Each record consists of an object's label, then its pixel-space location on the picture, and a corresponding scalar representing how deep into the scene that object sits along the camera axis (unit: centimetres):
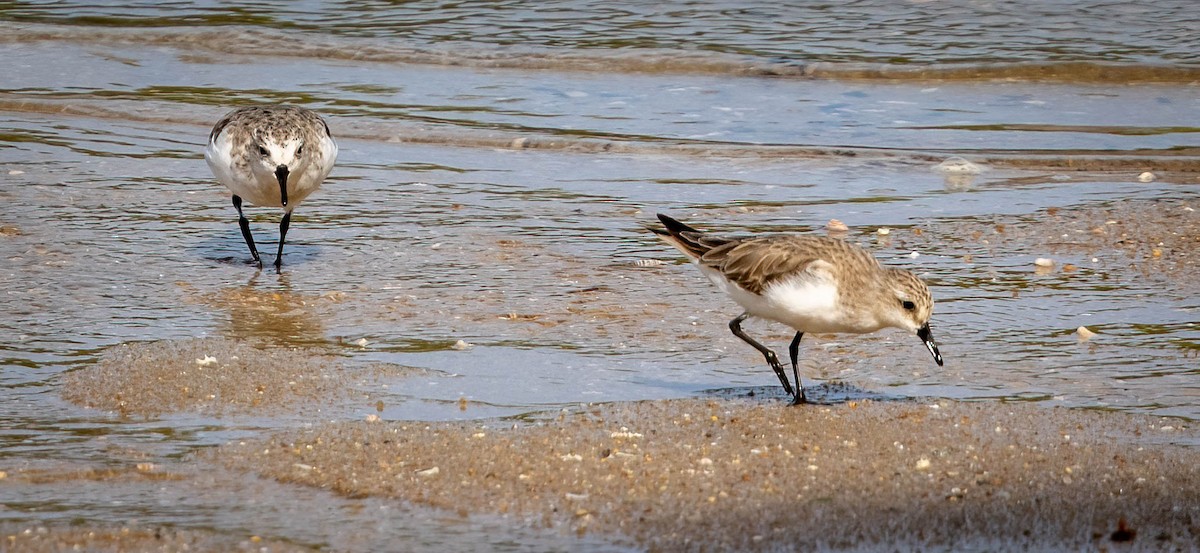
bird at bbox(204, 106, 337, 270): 1697
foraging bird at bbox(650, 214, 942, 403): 1213
